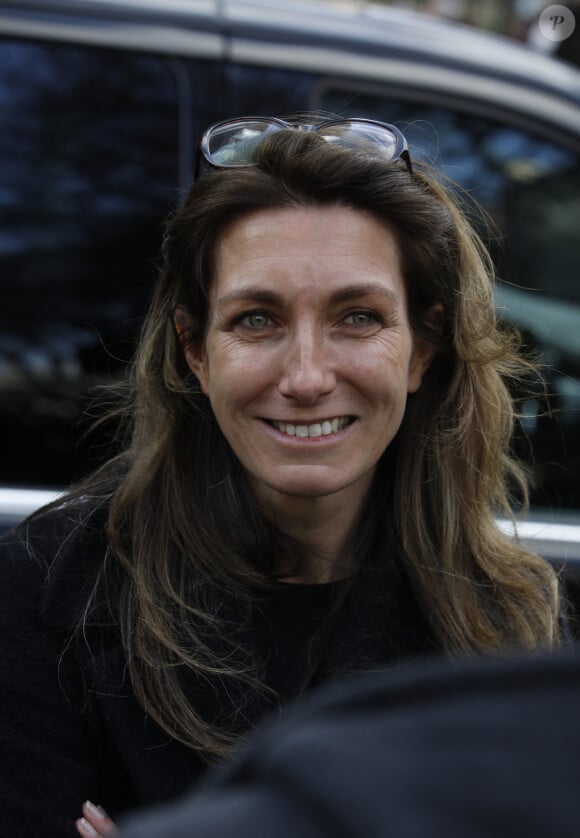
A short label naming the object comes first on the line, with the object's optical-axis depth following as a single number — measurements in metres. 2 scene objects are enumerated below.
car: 2.64
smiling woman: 2.01
